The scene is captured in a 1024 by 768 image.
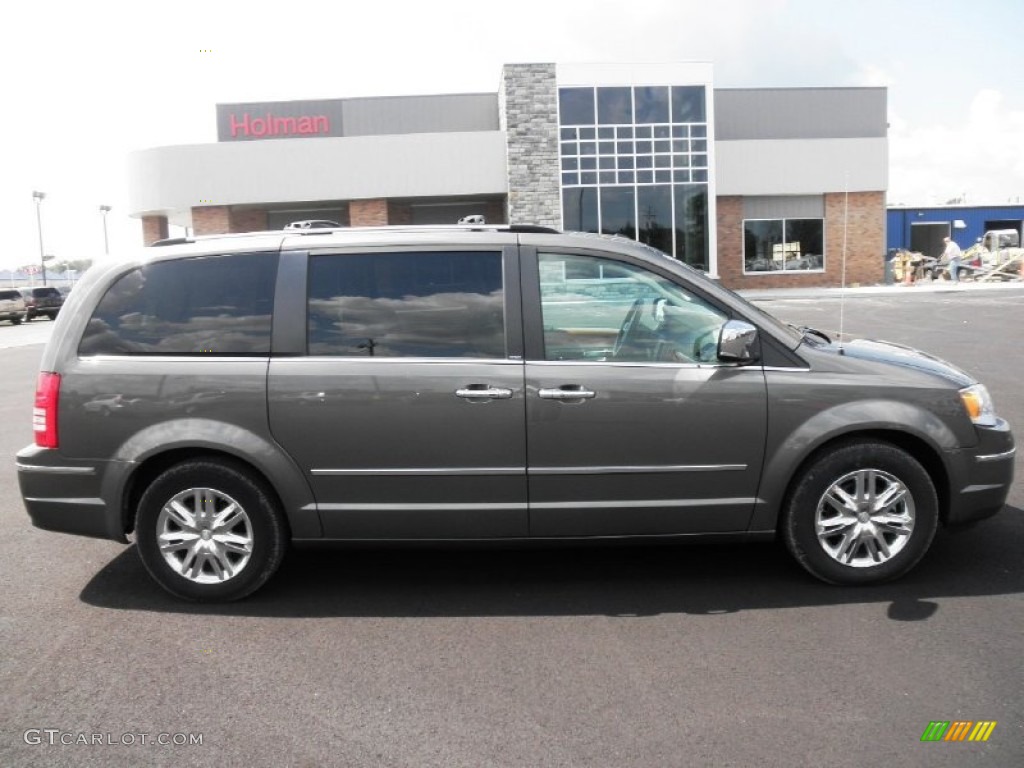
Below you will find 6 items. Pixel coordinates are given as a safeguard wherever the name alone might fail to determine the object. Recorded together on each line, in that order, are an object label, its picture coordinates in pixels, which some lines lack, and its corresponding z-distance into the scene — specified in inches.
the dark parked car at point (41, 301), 1571.1
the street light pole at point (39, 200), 2381.2
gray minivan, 171.0
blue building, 1830.7
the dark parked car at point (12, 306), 1497.3
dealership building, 1254.3
